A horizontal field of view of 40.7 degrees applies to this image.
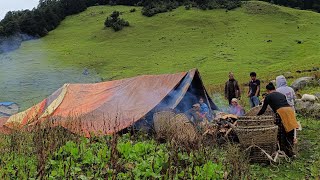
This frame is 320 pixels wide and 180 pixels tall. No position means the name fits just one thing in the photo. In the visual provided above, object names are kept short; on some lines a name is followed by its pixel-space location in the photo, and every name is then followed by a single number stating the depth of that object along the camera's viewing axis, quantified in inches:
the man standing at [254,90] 596.4
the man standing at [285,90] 449.7
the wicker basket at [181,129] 326.5
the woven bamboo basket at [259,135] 372.8
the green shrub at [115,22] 2336.4
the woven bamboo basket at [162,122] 415.5
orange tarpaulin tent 507.2
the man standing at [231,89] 611.5
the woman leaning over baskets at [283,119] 384.2
